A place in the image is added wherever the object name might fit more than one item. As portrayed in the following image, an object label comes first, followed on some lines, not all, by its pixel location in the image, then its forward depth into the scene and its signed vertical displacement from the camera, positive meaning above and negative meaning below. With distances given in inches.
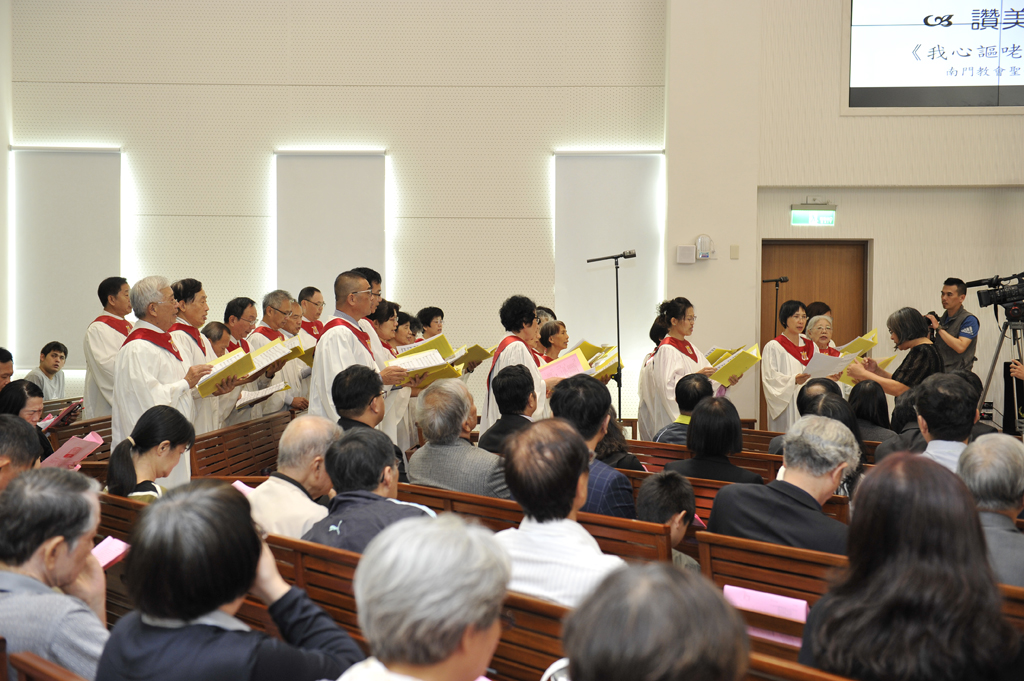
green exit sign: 294.5 +31.6
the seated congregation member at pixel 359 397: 135.3 -16.8
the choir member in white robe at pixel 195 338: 178.4 -9.8
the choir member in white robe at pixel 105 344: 201.3 -12.6
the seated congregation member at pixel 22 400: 157.8 -21.2
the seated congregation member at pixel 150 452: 101.9 -20.4
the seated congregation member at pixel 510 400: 136.0 -17.1
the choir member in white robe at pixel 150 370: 159.9 -15.2
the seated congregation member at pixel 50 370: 253.9 -24.5
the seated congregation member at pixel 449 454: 117.1 -23.1
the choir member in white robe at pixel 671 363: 232.8 -18.1
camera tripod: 220.7 -28.3
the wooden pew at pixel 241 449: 143.0 -30.2
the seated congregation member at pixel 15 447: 97.0 -18.8
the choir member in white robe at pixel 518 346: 196.5 -11.7
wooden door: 301.7 +12.0
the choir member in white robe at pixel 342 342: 187.9 -10.6
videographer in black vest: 250.2 -8.3
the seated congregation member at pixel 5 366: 200.0 -18.5
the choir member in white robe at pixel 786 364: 256.5 -19.6
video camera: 214.4 +2.0
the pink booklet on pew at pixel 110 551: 80.0 -25.8
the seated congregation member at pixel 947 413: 107.0 -14.5
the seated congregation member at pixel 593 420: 101.6 -16.9
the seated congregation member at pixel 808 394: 151.4 -17.2
